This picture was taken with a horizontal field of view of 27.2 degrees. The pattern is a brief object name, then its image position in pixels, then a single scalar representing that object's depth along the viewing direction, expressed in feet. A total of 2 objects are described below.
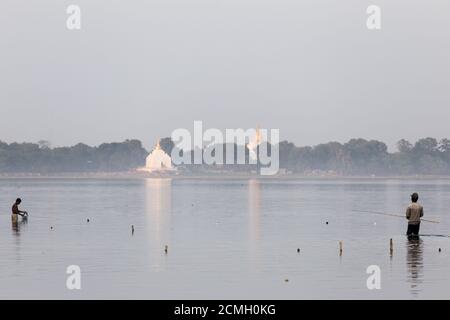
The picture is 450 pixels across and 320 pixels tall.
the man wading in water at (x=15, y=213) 203.31
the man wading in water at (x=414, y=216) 148.46
